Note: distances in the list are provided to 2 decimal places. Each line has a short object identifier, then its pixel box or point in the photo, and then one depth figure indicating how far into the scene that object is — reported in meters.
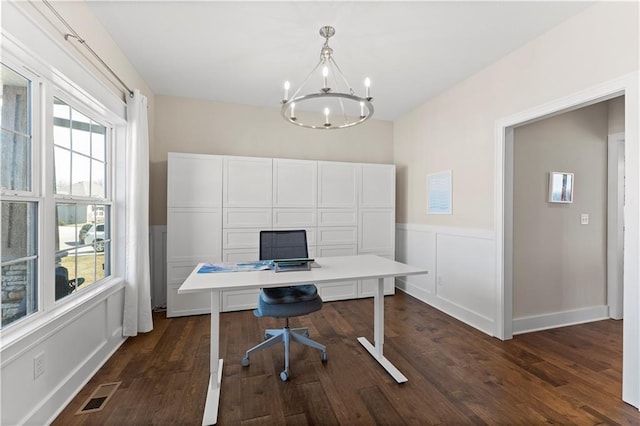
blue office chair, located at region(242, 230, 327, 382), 2.14
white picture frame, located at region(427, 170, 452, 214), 3.38
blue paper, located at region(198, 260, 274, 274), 2.11
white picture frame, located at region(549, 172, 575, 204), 2.94
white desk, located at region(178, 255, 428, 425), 1.72
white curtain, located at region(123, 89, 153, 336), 2.65
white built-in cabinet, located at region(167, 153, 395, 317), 3.30
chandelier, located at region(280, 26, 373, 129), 1.98
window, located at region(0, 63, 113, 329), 1.49
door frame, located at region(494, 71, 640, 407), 1.76
